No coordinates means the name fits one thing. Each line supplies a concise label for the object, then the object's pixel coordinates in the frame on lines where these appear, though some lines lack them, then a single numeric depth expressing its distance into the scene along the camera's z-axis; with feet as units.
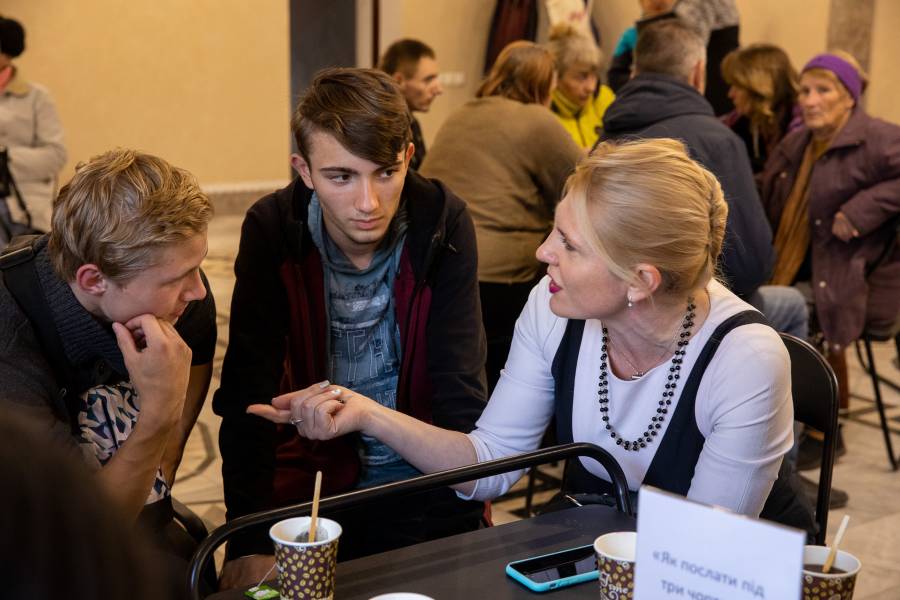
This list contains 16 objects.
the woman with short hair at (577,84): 15.15
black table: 4.57
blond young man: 5.72
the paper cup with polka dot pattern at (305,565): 4.19
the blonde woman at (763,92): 15.49
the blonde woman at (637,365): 5.56
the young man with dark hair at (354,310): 7.01
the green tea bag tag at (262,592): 4.49
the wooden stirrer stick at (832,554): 4.02
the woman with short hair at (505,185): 11.70
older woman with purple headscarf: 12.77
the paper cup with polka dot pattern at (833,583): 4.00
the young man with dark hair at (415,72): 14.62
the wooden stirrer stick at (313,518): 4.27
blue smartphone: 4.59
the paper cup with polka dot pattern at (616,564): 4.10
